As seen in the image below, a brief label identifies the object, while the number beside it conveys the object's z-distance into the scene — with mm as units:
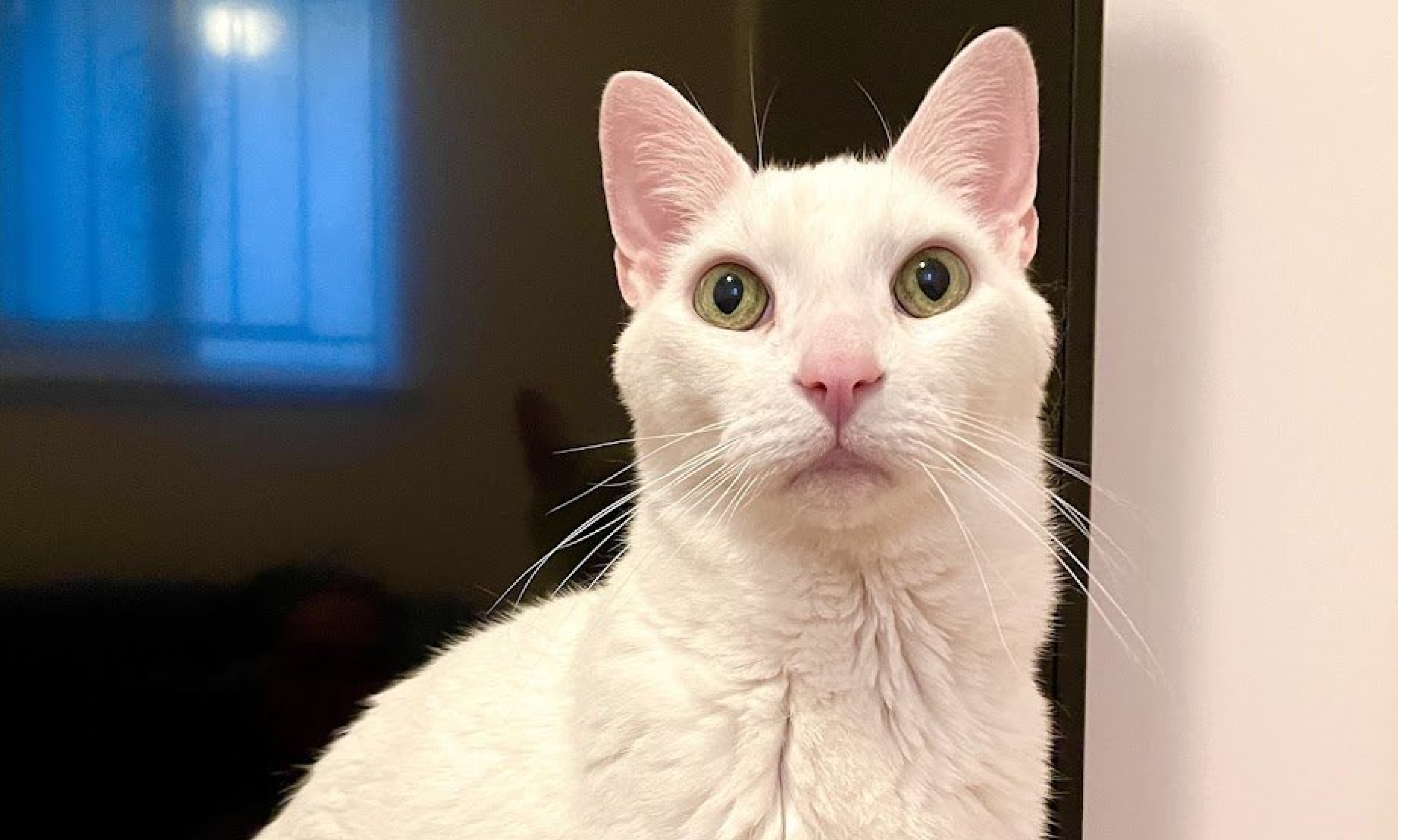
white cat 200
